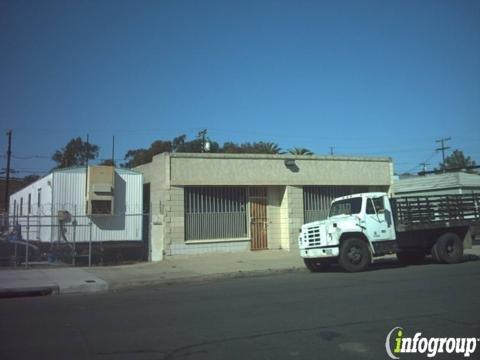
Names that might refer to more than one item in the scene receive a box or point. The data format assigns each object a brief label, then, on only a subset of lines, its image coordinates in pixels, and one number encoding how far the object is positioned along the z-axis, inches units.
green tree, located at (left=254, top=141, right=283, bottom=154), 1983.3
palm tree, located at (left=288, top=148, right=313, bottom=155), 1800.0
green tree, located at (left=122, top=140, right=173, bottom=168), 2267.5
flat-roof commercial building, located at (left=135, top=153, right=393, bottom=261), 832.9
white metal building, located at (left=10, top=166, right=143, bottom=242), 811.4
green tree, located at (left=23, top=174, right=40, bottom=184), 2800.2
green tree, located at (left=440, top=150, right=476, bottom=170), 3198.8
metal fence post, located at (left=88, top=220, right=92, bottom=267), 739.5
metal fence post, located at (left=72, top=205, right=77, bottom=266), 757.3
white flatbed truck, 617.6
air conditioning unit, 808.3
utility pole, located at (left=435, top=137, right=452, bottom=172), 2643.7
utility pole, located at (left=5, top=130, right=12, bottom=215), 1833.8
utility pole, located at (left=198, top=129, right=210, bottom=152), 1886.1
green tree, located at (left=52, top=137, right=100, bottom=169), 2490.2
